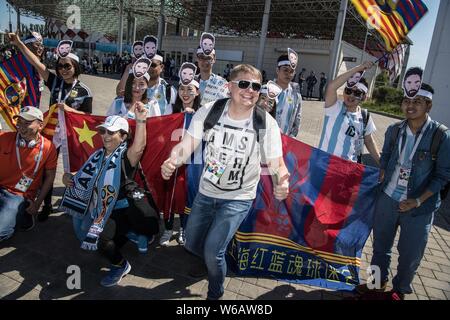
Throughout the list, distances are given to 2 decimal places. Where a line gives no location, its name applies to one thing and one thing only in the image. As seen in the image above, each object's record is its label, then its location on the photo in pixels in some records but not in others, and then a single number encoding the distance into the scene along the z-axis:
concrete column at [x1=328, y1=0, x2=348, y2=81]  24.69
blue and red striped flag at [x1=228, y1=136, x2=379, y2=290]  3.48
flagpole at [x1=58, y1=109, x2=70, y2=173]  4.23
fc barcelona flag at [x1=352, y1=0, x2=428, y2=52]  3.55
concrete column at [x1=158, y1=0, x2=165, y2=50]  36.46
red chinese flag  4.09
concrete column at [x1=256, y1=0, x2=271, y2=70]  29.07
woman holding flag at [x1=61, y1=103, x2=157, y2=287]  3.24
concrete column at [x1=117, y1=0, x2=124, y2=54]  37.12
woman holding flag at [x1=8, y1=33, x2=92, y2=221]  4.31
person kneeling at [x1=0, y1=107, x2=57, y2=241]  3.74
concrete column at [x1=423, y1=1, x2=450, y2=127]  9.02
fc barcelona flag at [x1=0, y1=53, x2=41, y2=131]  4.79
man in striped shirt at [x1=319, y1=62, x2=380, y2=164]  3.70
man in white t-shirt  2.68
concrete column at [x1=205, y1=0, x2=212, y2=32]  32.78
